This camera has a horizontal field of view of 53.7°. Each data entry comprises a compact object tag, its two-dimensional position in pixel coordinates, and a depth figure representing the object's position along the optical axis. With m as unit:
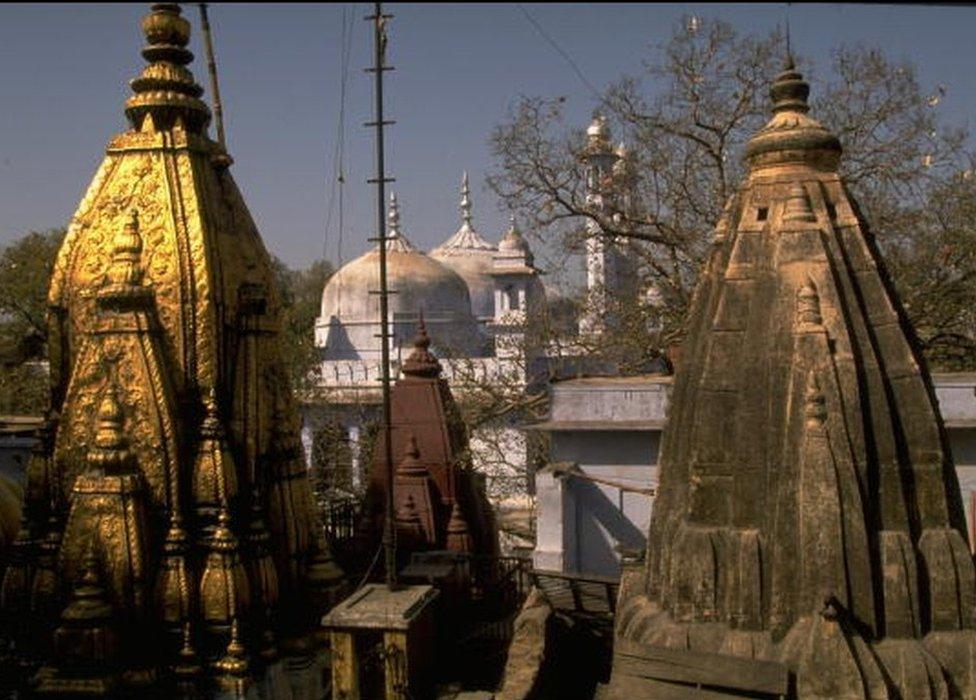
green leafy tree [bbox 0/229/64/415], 23.22
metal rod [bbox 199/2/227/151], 8.79
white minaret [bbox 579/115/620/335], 17.81
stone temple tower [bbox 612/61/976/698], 5.34
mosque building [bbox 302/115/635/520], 18.06
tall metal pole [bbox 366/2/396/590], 6.69
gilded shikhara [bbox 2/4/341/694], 6.48
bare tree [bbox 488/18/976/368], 16.30
